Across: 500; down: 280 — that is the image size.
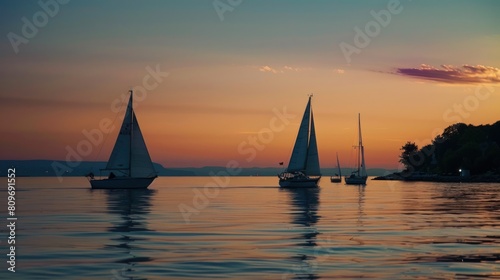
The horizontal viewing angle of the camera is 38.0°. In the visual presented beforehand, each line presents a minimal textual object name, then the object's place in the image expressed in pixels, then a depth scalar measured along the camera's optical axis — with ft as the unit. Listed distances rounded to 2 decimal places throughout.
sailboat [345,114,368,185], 610.52
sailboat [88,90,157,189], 361.30
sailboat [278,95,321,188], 398.62
